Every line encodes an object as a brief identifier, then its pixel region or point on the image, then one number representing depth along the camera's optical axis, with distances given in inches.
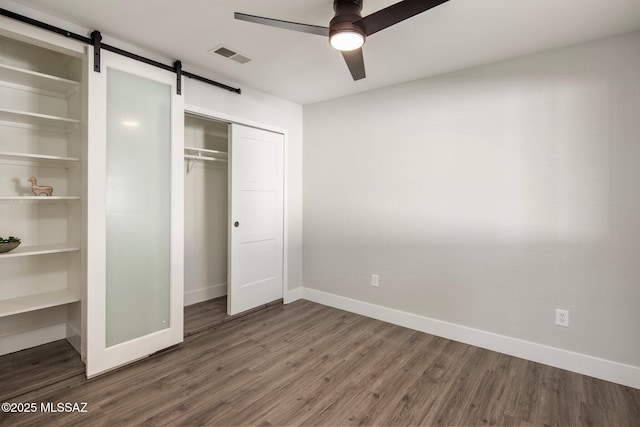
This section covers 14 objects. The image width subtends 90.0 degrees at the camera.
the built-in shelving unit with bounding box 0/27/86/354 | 98.9
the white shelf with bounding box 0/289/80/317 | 90.0
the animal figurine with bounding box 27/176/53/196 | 97.6
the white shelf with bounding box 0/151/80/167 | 87.7
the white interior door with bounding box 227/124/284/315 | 137.5
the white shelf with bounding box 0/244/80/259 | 88.3
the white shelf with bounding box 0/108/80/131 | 89.6
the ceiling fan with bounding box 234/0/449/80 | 65.1
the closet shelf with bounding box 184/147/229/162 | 142.4
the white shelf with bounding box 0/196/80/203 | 84.5
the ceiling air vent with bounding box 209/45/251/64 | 104.3
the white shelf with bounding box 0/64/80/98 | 95.1
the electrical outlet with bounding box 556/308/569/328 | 99.6
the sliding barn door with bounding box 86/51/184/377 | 92.5
